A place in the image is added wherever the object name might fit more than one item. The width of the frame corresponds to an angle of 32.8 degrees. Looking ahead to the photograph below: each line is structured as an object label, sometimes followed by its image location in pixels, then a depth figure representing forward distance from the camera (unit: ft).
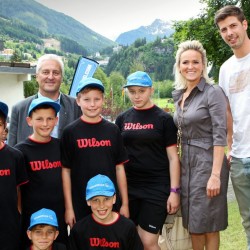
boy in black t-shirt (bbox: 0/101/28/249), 10.17
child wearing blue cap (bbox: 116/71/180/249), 12.16
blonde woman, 11.59
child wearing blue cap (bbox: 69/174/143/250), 10.94
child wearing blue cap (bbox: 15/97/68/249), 11.00
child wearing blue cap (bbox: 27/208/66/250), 10.68
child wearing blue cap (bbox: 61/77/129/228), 11.33
